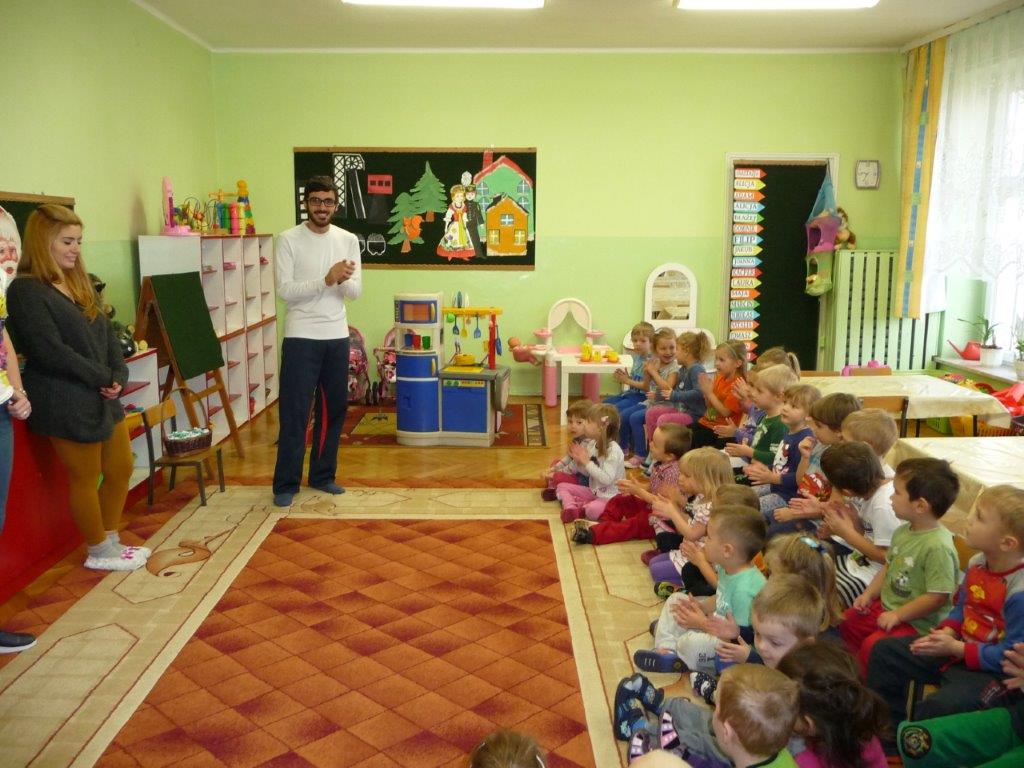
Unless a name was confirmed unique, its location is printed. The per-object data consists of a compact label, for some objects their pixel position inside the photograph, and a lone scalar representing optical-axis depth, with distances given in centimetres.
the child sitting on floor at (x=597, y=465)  441
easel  500
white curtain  561
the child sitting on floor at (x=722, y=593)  275
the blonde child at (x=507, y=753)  163
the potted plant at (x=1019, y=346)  577
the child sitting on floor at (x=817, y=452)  316
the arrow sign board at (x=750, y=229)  731
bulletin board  729
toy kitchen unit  585
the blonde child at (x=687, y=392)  503
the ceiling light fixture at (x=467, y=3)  547
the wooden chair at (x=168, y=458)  460
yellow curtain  654
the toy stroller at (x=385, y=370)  720
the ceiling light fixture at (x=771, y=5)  550
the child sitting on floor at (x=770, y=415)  388
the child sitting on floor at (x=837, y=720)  193
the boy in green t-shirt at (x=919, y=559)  249
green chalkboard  514
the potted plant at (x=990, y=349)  626
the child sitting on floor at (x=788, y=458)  352
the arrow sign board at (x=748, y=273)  739
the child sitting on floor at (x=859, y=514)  285
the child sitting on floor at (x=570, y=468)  443
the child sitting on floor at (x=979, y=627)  223
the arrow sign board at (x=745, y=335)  745
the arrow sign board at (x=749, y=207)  728
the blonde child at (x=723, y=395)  469
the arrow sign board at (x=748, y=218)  730
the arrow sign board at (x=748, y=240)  733
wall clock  721
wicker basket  461
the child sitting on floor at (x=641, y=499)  392
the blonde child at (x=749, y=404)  429
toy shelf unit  549
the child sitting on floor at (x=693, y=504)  335
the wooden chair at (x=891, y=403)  443
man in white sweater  449
